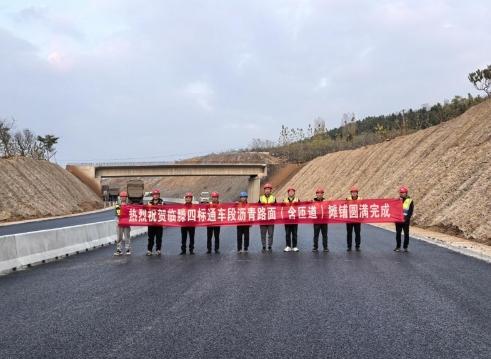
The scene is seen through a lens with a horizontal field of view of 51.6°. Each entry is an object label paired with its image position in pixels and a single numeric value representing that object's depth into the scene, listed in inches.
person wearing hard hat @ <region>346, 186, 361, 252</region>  694.5
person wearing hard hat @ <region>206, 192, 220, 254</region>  690.2
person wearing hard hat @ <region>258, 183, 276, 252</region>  706.2
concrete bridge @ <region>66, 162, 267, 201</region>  3164.4
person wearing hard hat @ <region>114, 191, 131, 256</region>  688.4
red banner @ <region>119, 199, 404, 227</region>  715.4
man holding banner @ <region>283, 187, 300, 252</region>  695.3
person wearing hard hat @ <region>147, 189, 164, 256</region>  681.6
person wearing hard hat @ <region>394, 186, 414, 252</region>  671.8
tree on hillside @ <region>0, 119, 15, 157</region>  3275.1
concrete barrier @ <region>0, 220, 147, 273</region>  540.7
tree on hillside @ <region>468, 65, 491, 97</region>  2270.4
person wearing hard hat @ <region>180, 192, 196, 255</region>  682.5
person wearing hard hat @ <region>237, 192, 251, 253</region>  687.7
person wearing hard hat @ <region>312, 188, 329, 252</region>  691.4
